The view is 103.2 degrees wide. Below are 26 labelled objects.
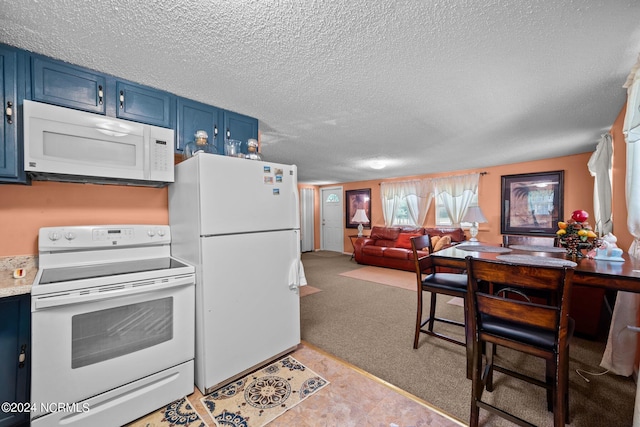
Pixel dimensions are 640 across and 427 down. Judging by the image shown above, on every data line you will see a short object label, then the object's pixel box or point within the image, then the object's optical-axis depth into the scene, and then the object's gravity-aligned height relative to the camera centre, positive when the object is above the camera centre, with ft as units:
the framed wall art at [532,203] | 14.46 +0.49
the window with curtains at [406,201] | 20.15 +0.81
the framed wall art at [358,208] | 22.60 +0.23
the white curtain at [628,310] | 5.69 -2.35
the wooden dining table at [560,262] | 4.33 -1.16
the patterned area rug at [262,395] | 5.05 -4.10
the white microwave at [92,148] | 4.86 +1.32
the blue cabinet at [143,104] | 6.02 +2.62
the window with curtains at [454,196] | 17.66 +1.05
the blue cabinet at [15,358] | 4.56 -2.75
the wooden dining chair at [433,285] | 6.87 -2.07
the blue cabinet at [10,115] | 4.79 +1.79
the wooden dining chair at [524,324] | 3.90 -2.02
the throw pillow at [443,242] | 16.29 -2.04
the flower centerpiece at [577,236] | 6.04 -0.59
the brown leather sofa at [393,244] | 17.52 -2.67
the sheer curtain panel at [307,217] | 26.09 -0.73
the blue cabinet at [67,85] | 5.15 +2.65
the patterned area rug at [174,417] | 4.91 -4.15
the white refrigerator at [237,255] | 5.62 -1.12
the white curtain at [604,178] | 9.57 +1.28
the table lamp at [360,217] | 22.49 -0.59
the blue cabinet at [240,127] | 7.85 +2.67
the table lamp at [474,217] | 15.12 -0.36
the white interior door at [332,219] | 26.04 -0.93
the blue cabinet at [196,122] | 6.90 +2.51
